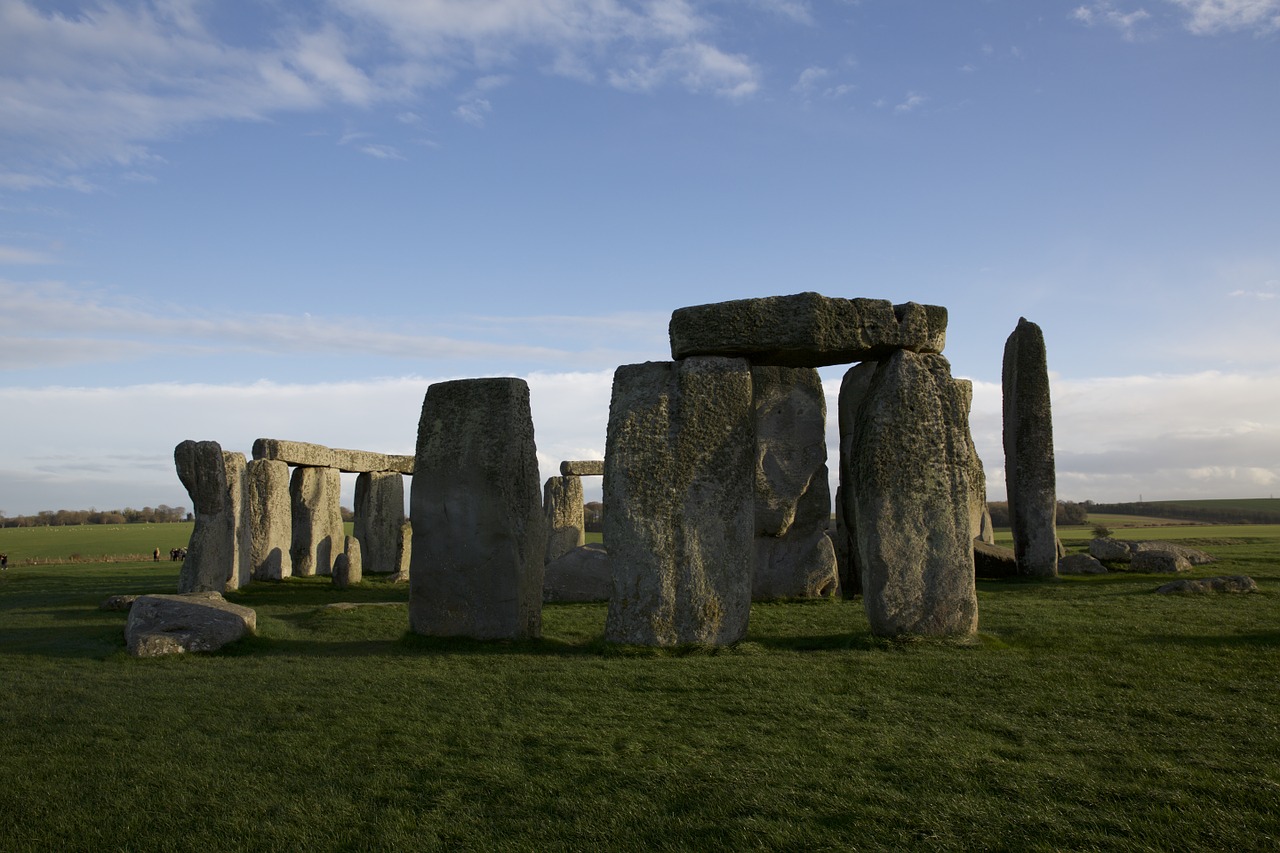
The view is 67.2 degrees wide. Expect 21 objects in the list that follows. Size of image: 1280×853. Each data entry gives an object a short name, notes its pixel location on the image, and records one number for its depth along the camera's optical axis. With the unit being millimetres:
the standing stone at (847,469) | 12953
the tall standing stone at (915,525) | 8648
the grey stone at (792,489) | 13445
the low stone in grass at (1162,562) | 16359
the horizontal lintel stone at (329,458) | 19641
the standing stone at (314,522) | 21219
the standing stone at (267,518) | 18969
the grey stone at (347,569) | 17859
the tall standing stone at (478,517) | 9430
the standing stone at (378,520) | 22766
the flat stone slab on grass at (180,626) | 9070
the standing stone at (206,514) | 14852
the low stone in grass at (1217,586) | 11891
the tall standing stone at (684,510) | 8656
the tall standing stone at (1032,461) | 15844
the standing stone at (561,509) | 22344
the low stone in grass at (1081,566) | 16594
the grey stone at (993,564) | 16047
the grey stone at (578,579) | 13883
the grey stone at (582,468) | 22781
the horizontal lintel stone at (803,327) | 8812
